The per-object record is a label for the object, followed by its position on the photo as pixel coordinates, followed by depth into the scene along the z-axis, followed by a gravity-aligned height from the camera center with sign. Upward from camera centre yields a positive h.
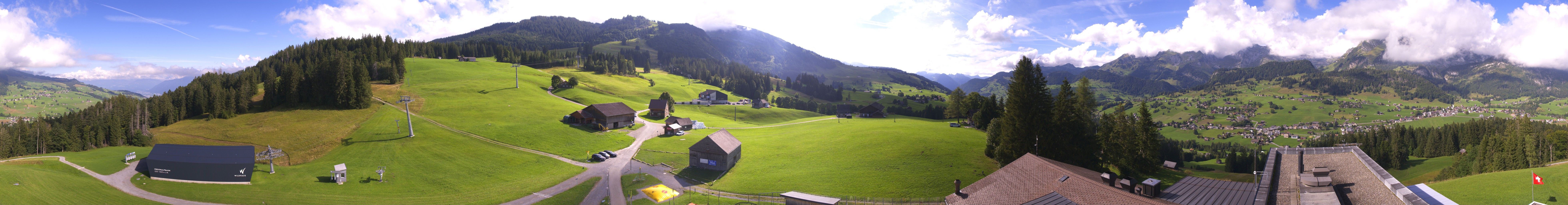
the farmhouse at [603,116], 62.16 -3.00
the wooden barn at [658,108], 76.44 -2.41
